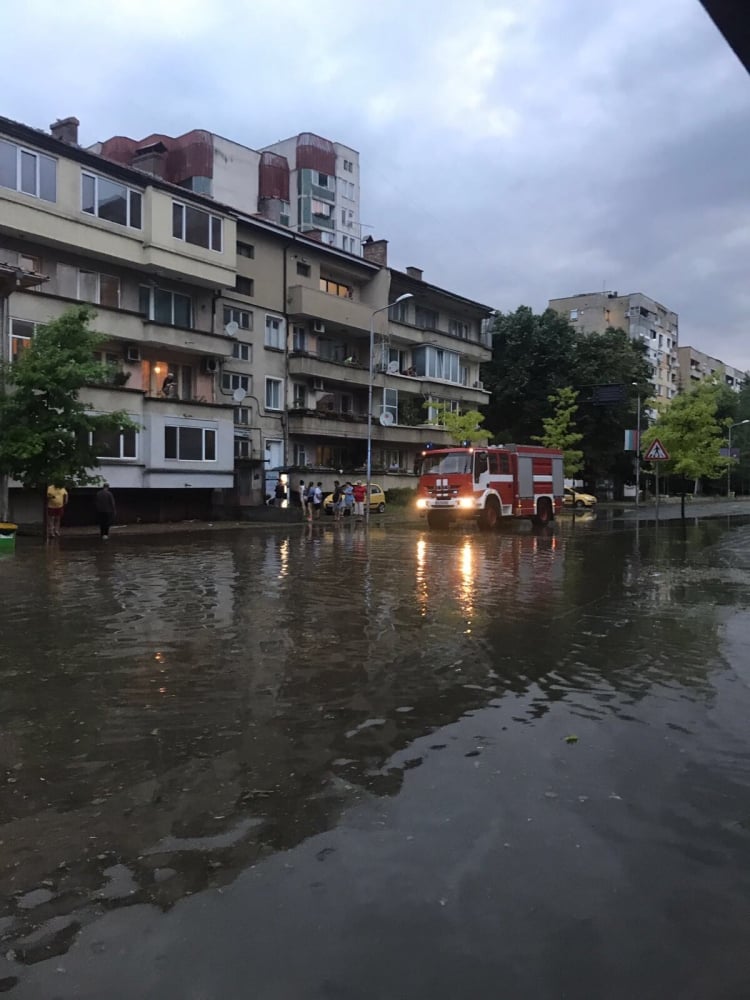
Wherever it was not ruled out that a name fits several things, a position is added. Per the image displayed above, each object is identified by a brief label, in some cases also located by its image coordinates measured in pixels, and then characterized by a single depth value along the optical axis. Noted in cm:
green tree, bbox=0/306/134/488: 2252
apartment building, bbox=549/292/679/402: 9650
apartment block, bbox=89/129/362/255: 5953
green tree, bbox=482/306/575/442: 5809
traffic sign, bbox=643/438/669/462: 2769
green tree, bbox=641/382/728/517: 3406
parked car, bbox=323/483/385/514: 4222
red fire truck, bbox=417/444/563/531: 2661
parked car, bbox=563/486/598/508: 5576
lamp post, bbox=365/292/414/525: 3329
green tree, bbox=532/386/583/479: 4919
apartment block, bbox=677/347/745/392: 11704
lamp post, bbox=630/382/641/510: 5148
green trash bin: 1931
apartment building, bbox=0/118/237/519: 2689
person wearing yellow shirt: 2214
